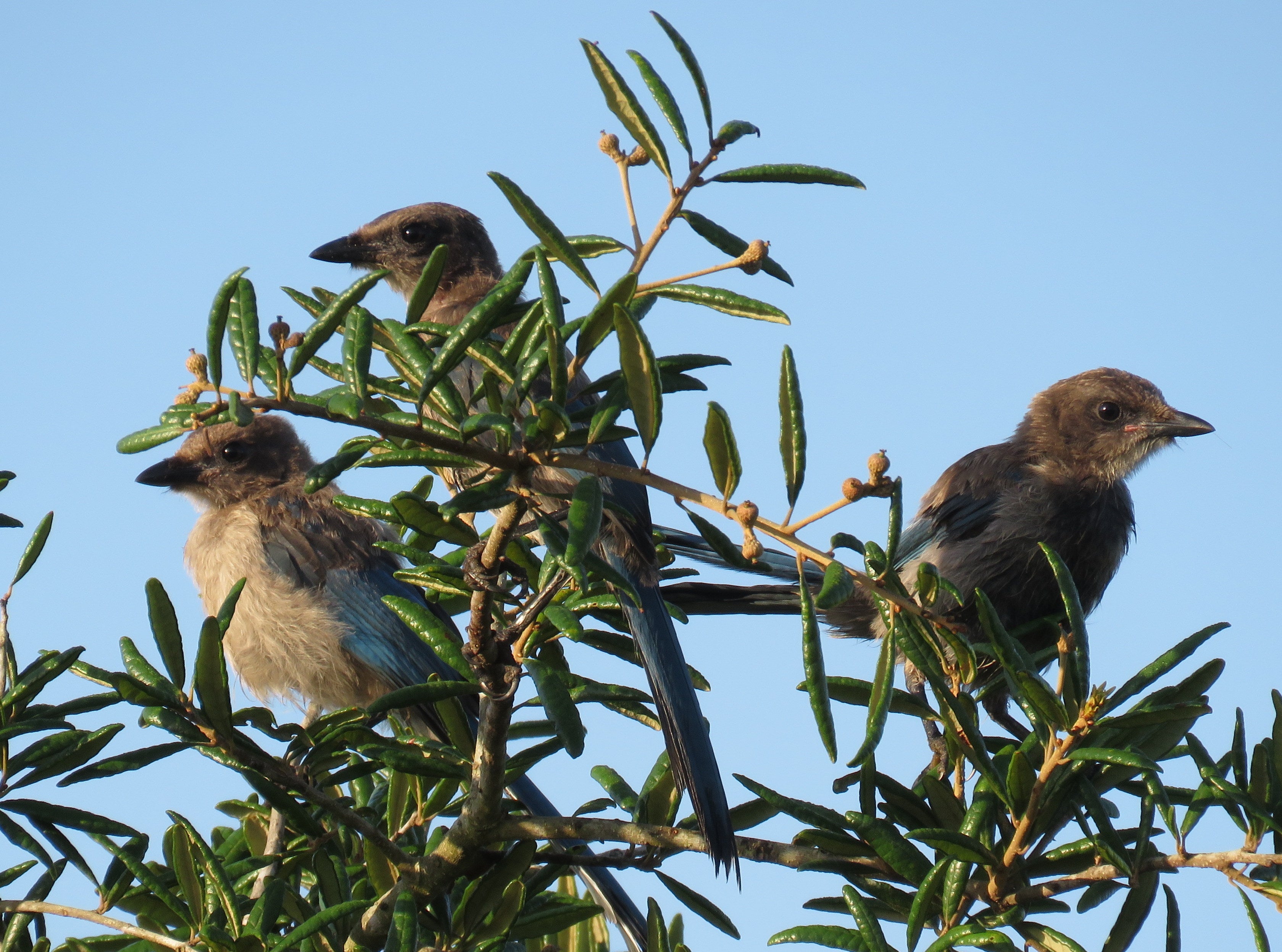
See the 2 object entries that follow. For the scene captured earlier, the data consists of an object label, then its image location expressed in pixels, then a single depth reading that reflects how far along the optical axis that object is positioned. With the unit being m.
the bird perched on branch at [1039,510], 10.27
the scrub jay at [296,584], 10.66
